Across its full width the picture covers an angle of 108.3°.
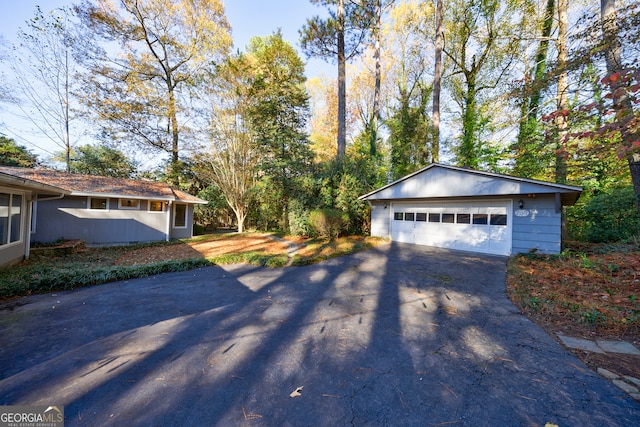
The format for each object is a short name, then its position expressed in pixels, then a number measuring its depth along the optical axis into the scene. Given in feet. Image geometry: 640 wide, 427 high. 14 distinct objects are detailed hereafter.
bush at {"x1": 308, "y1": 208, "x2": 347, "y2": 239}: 35.86
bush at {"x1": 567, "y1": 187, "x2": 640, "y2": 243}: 26.89
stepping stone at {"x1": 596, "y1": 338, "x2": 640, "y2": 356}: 8.80
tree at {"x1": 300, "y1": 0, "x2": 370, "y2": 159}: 44.06
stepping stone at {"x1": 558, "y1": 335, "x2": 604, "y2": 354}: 9.03
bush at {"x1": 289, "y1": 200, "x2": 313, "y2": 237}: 40.83
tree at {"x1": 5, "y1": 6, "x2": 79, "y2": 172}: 44.32
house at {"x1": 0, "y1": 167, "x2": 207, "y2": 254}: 31.91
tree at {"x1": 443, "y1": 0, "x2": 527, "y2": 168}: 44.00
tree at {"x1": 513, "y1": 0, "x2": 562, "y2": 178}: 31.83
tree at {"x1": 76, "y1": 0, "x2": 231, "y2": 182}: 49.65
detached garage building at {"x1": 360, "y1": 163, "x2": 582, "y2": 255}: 25.17
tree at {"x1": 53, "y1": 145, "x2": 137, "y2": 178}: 62.08
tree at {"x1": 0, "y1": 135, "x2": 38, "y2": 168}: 55.42
